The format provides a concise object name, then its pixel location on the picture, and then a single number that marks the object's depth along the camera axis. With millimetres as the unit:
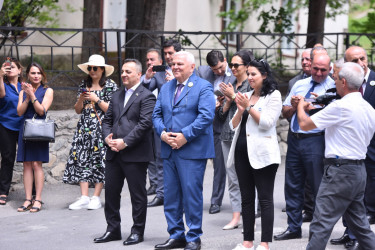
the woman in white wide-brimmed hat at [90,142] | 9539
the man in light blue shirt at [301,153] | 7770
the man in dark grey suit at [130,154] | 7941
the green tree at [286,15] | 16062
